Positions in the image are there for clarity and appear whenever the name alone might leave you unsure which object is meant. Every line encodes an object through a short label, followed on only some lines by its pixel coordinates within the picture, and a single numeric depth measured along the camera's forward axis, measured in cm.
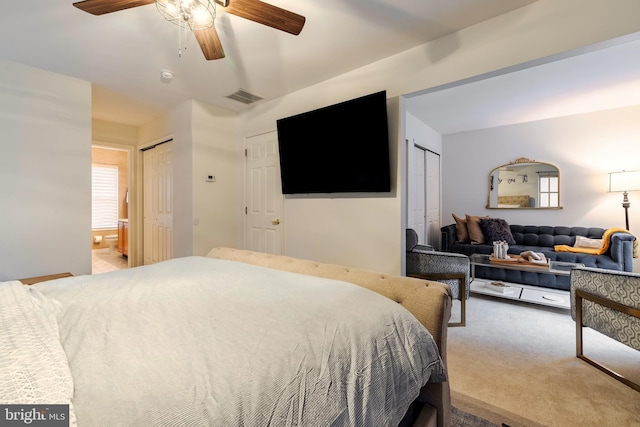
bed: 59
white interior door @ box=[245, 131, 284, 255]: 365
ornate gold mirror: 479
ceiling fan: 148
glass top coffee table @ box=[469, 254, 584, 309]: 320
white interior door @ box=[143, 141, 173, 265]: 411
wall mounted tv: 262
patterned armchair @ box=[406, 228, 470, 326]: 290
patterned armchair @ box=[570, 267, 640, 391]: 179
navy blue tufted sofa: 352
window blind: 691
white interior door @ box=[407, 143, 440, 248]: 445
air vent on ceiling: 343
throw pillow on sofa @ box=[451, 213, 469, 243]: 485
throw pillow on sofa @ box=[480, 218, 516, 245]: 461
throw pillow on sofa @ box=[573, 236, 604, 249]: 396
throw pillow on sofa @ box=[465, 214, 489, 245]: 470
